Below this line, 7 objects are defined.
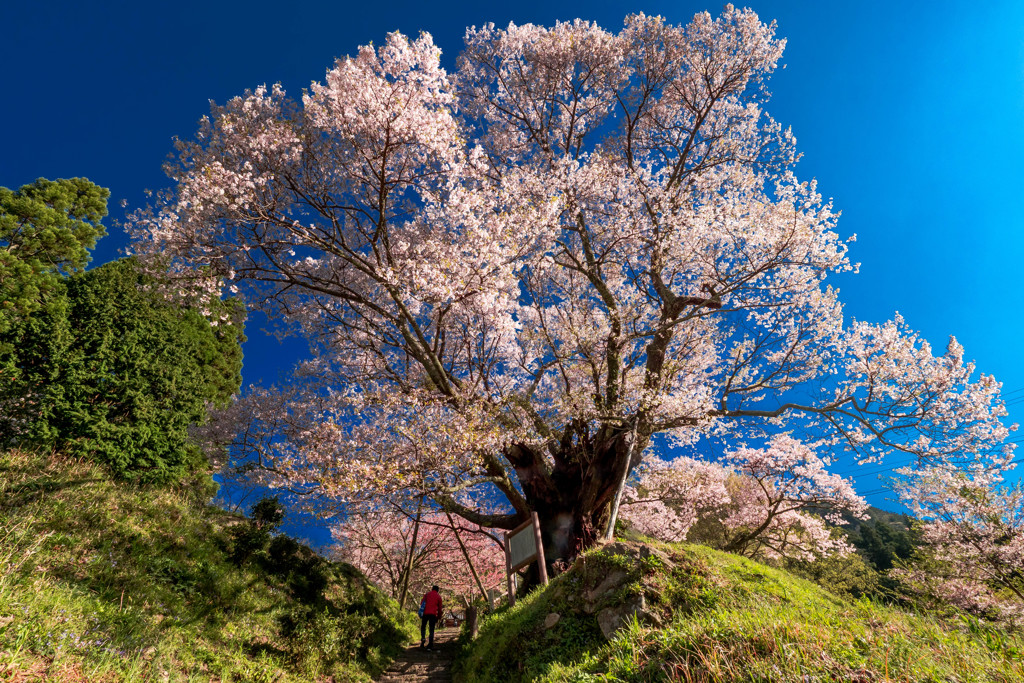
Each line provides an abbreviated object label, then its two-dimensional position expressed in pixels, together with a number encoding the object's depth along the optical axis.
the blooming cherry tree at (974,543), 13.92
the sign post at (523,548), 8.36
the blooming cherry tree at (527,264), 8.30
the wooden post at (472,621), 11.98
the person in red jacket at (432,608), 13.05
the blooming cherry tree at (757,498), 16.31
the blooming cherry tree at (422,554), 24.09
